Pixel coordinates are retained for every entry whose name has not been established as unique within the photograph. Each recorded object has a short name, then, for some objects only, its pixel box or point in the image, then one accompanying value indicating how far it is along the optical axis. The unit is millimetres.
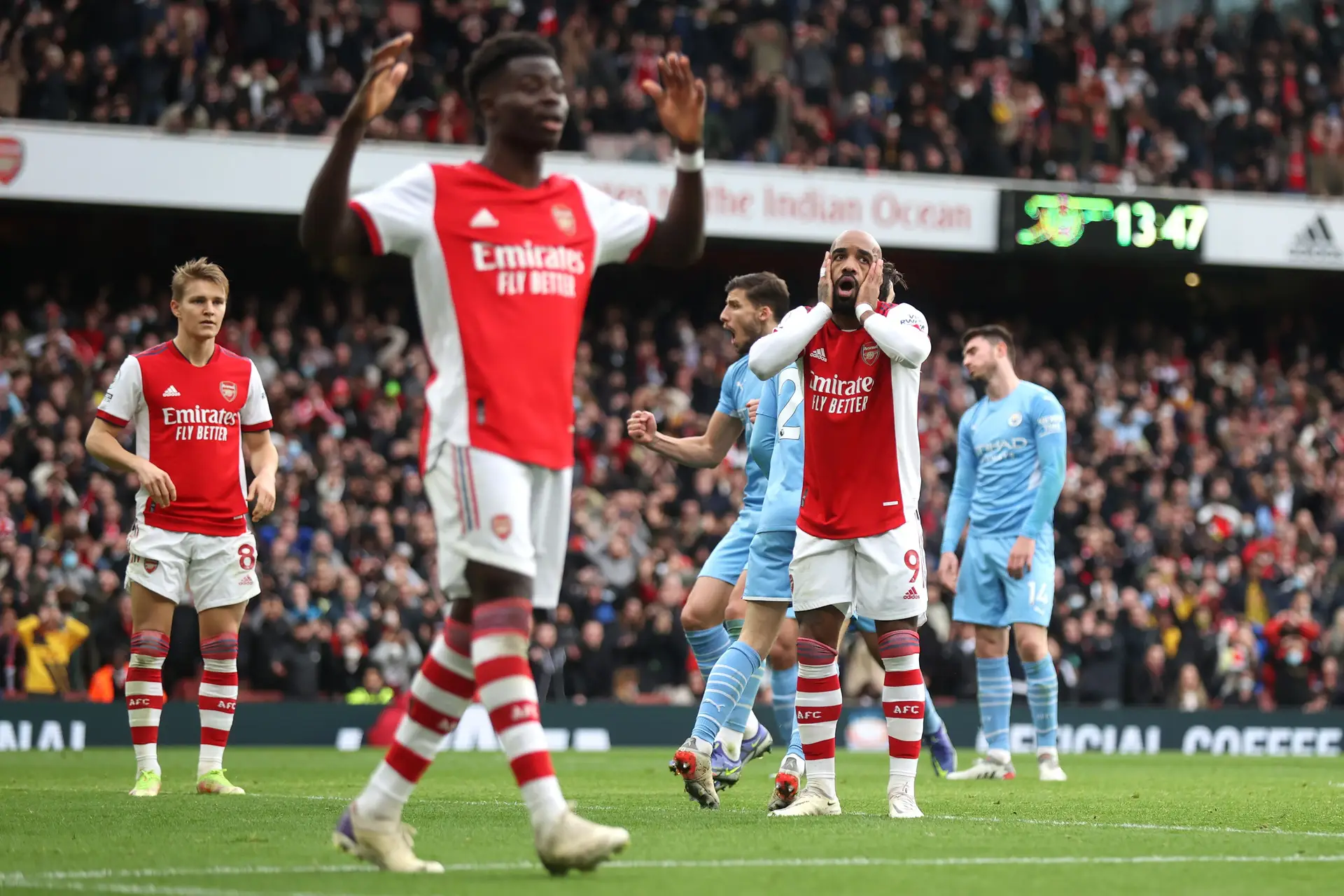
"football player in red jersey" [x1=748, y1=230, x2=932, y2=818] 15430
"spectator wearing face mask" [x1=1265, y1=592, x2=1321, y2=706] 44781
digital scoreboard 53000
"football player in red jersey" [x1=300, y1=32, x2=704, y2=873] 11070
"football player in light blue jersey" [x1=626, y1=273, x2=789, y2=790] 18516
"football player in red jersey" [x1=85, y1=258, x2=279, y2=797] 19062
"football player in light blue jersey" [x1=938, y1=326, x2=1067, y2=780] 24359
